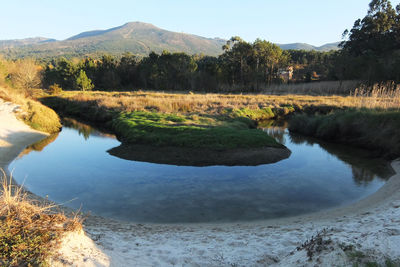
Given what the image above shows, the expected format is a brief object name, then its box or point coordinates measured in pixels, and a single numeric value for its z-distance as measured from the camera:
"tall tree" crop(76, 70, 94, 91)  63.34
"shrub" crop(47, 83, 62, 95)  53.81
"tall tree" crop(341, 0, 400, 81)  45.29
